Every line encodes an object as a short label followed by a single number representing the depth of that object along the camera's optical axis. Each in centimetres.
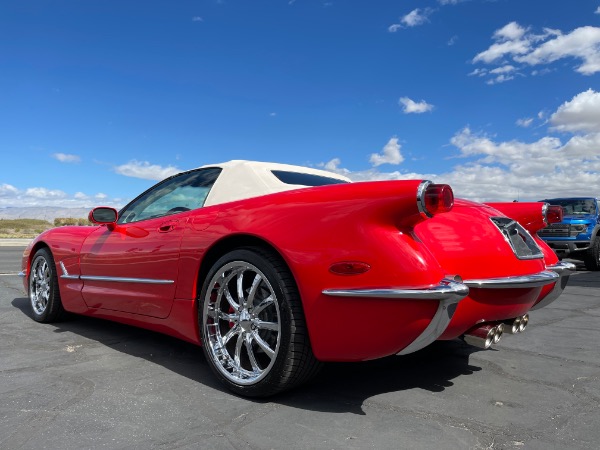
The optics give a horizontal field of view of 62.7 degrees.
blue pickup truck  1127
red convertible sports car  223
